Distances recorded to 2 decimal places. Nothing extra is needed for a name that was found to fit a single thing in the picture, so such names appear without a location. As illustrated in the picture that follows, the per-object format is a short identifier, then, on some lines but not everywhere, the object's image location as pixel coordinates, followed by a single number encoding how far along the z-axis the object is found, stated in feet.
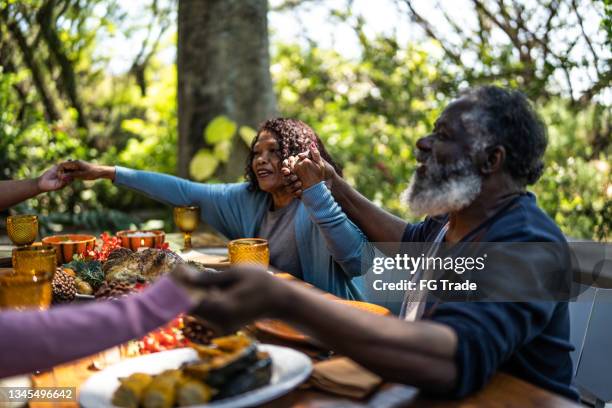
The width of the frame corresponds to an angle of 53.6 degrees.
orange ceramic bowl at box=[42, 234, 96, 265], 8.38
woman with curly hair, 8.19
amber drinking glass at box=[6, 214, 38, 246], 8.38
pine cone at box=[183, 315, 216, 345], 5.44
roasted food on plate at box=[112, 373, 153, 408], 3.99
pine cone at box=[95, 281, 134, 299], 5.85
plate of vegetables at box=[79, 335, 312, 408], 3.95
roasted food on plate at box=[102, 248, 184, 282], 6.54
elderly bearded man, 3.94
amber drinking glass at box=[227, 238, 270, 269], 7.46
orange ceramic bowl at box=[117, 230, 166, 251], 8.84
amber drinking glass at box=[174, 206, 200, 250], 9.58
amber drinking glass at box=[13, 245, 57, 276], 6.66
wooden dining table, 4.19
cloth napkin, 4.28
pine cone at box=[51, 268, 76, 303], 6.33
